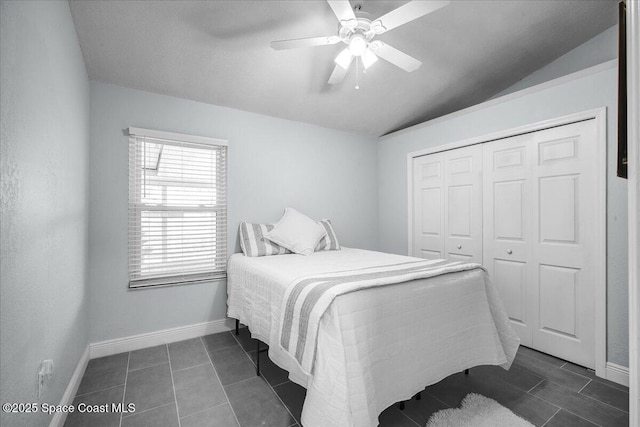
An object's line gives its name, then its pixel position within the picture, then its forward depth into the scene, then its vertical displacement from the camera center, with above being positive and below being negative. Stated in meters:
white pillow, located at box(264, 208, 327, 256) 3.03 -0.22
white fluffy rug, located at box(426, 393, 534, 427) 1.64 -1.19
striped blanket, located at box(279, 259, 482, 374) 1.46 -0.44
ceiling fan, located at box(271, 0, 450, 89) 1.66 +1.14
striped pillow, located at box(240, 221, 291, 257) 2.92 -0.31
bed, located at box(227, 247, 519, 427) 1.36 -0.69
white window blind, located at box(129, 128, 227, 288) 2.65 +0.04
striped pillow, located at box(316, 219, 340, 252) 3.29 -0.33
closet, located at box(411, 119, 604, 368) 2.35 -0.12
